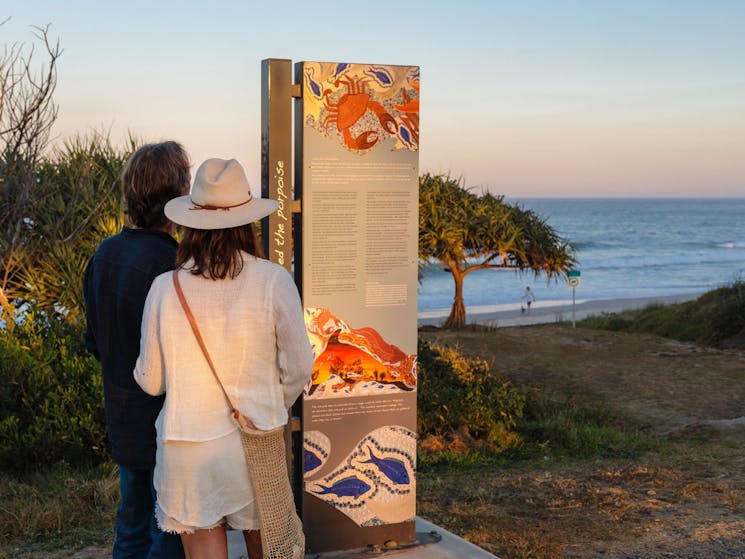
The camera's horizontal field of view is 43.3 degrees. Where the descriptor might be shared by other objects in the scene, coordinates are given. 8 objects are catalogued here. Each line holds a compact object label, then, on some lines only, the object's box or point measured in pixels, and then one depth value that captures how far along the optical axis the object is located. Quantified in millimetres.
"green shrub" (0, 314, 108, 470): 7043
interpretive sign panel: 4613
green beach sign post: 20281
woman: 2887
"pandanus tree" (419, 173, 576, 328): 19078
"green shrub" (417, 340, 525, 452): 8422
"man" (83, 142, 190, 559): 3293
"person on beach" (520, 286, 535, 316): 35562
